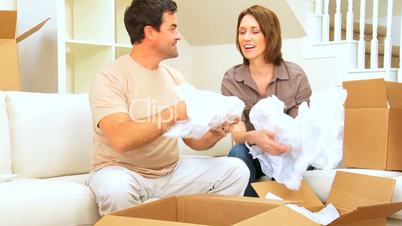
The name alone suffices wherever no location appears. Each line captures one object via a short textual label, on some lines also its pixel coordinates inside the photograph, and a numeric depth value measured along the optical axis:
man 1.57
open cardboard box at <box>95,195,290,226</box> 1.15
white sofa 1.53
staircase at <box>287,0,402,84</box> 2.90
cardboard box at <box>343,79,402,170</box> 1.99
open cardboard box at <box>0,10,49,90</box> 2.22
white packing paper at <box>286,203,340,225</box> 1.09
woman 2.21
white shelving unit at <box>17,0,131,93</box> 2.55
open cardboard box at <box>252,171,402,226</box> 1.33
